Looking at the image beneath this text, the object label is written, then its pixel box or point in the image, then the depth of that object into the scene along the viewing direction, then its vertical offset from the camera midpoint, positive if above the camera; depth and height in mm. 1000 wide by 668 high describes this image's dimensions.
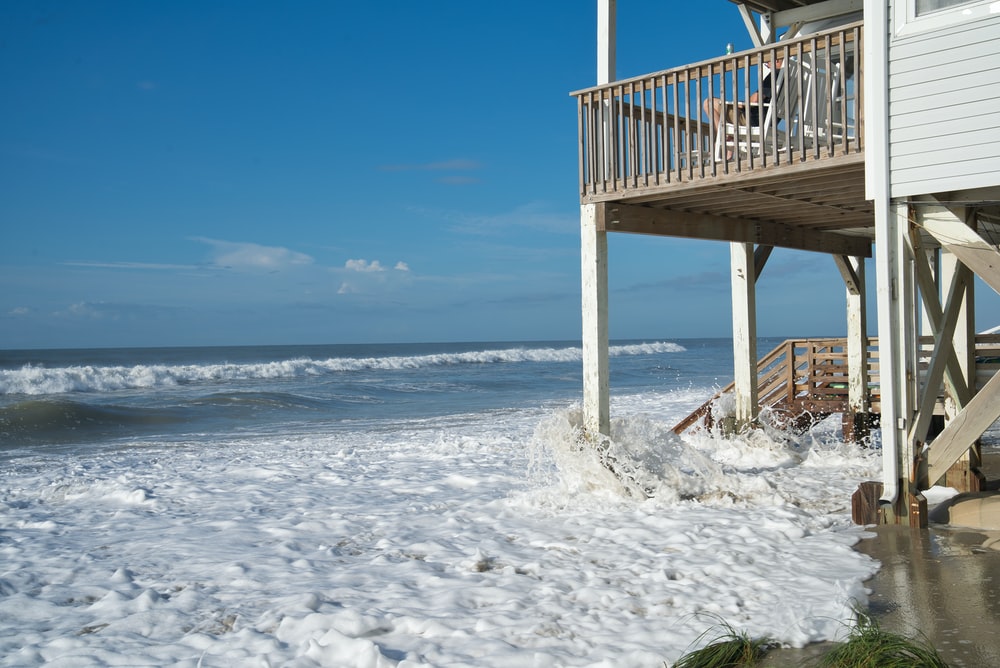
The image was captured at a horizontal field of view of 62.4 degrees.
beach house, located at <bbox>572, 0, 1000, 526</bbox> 6352 +1465
